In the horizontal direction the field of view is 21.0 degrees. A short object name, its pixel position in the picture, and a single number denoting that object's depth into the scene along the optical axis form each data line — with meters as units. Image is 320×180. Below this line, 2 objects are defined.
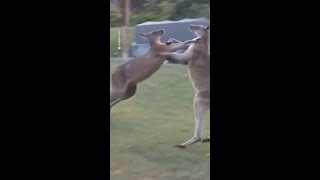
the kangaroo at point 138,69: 11.70
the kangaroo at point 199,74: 11.62
